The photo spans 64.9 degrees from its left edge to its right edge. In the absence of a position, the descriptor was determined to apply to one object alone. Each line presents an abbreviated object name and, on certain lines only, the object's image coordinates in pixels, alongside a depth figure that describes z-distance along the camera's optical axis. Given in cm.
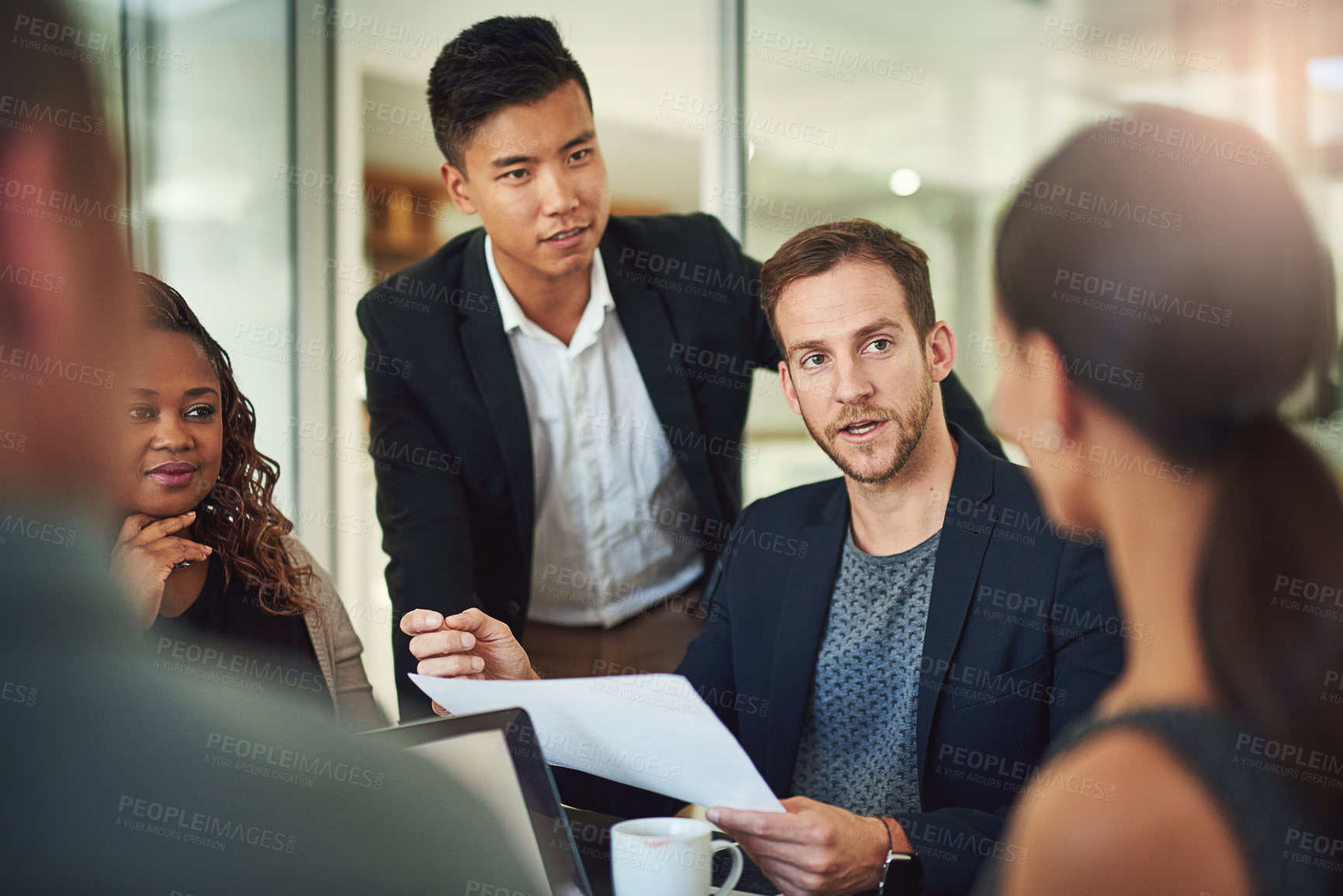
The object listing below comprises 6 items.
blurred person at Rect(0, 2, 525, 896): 46
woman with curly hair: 173
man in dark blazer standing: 233
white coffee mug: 103
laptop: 79
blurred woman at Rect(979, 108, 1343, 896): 69
